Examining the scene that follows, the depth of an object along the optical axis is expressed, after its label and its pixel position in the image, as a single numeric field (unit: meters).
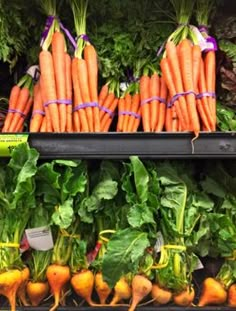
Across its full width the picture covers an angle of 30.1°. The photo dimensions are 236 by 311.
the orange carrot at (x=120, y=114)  1.63
